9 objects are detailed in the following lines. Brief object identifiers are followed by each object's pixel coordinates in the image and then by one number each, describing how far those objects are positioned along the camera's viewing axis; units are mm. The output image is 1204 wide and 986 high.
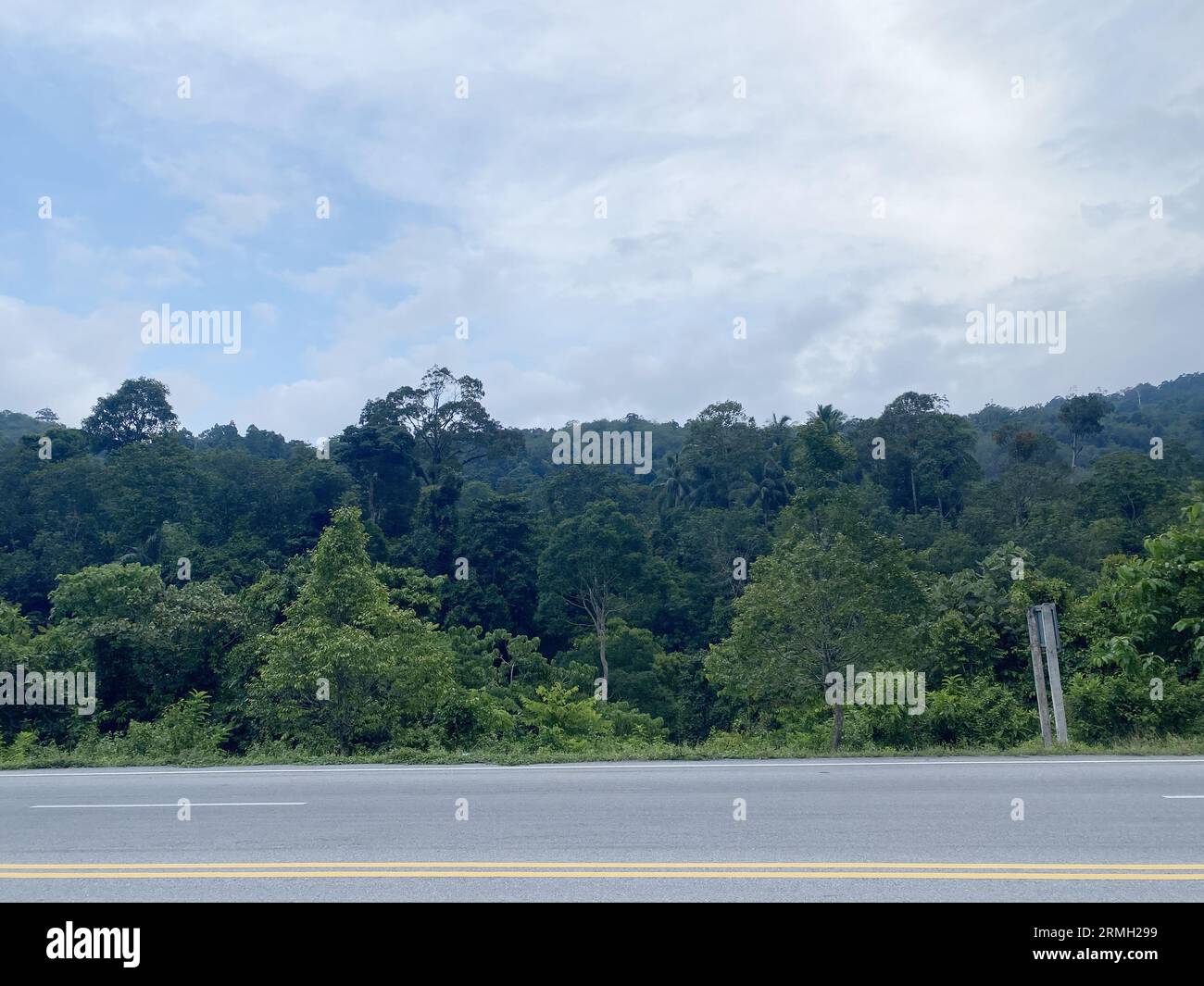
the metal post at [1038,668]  14882
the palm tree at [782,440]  67938
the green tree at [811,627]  20578
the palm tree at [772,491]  60872
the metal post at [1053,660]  14211
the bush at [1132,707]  20609
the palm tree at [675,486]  67812
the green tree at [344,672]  21438
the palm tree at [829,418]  61294
